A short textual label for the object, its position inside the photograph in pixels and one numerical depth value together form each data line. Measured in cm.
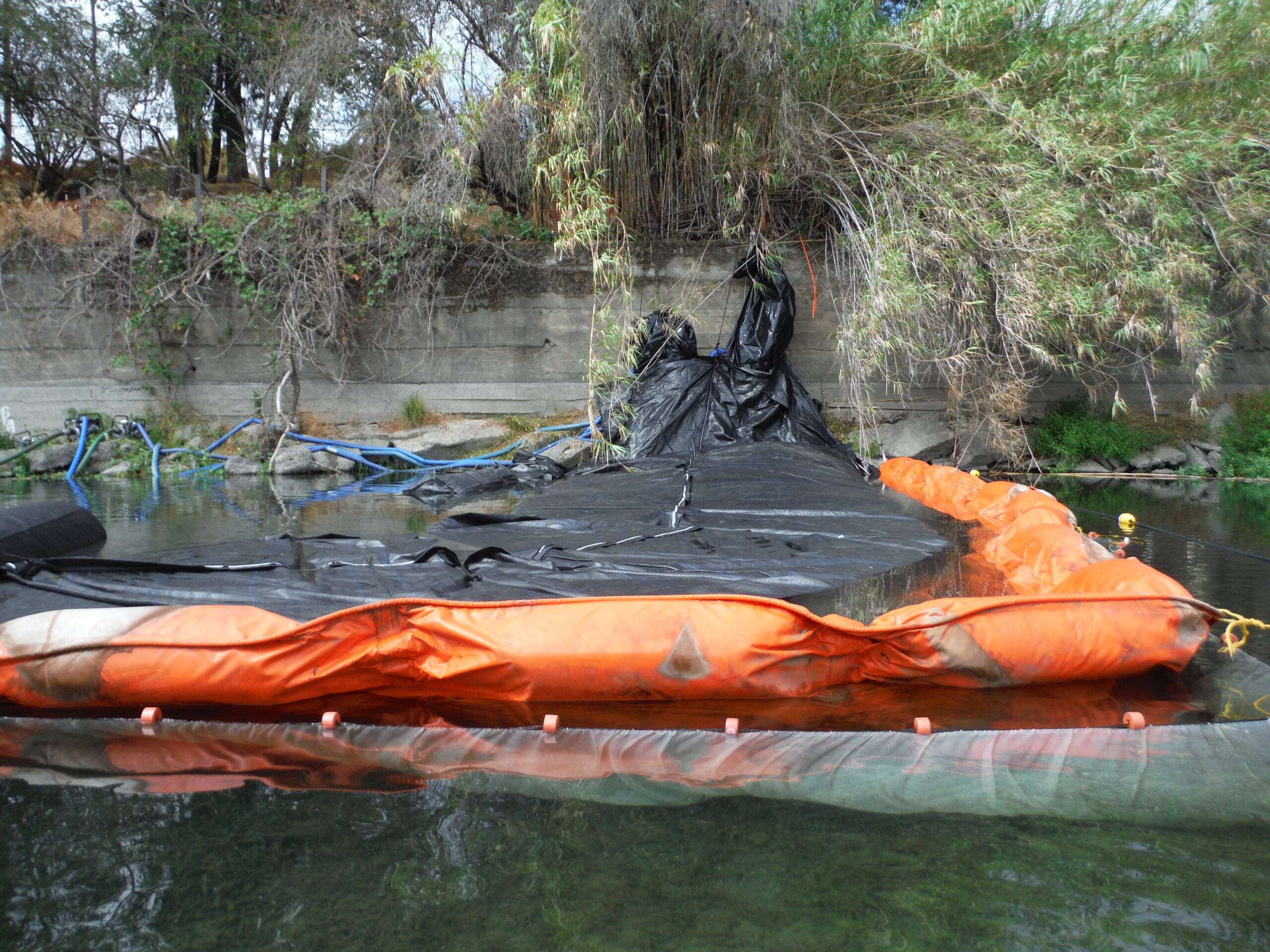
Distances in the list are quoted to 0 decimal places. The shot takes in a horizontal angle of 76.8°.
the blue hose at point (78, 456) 585
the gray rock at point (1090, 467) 612
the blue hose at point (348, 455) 602
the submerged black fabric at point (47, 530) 230
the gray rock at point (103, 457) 611
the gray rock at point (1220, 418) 634
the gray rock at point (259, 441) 616
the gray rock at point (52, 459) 592
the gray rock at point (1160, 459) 617
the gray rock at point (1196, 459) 615
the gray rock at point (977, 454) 581
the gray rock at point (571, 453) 554
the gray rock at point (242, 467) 580
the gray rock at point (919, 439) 589
